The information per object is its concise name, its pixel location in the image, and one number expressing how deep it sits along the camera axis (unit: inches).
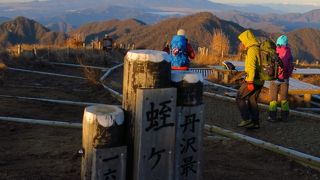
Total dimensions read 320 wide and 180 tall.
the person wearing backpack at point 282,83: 365.1
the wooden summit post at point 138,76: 168.4
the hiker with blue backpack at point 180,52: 374.6
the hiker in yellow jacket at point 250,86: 323.3
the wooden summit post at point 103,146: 164.6
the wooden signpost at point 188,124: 178.9
